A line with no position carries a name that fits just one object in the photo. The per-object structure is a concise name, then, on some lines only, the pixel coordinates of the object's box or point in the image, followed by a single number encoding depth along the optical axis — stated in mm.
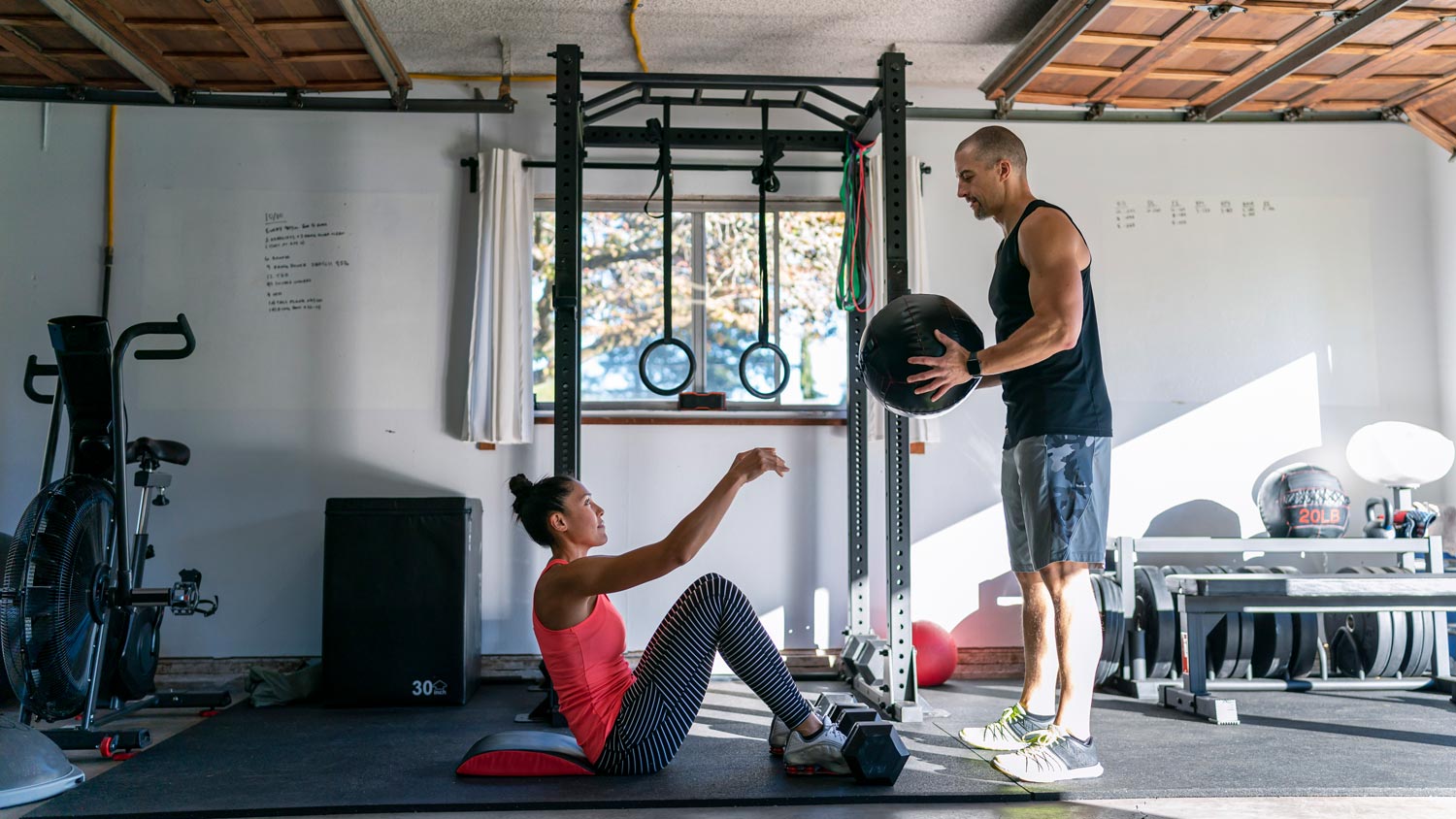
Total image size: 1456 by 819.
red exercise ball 4309
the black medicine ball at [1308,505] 4336
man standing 2723
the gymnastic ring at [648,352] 3798
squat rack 3648
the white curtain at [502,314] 4555
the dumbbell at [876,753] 2682
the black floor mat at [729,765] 2625
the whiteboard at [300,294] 4656
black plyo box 4047
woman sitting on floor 2629
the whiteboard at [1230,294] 4922
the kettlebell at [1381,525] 4406
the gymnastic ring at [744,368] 3976
